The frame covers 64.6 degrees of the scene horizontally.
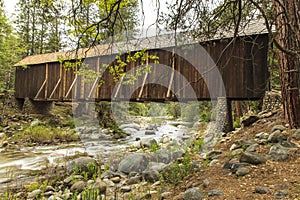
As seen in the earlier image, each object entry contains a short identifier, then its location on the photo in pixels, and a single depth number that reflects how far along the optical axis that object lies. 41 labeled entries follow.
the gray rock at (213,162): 3.89
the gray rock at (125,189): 3.79
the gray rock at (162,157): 5.29
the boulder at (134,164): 4.84
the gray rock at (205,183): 2.83
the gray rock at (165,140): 9.11
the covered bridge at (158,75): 8.30
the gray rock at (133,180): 4.16
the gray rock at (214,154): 4.41
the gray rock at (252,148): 3.88
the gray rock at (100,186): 3.69
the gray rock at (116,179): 4.39
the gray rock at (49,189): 3.91
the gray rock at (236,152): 4.05
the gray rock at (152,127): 15.75
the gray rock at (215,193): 2.46
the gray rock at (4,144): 8.94
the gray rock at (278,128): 4.49
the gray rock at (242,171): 2.90
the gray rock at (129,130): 13.96
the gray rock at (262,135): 4.47
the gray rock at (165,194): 3.00
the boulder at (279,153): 3.14
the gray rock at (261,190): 2.28
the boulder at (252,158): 3.13
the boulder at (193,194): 2.49
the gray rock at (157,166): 4.47
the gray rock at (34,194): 3.59
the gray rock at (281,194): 2.11
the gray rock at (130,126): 15.12
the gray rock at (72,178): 4.13
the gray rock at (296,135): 3.82
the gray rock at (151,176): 4.06
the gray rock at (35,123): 12.16
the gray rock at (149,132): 13.66
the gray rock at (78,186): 3.79
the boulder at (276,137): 3.95
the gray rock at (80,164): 4.75
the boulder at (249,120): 6.58
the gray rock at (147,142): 7.94
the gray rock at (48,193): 3.73
